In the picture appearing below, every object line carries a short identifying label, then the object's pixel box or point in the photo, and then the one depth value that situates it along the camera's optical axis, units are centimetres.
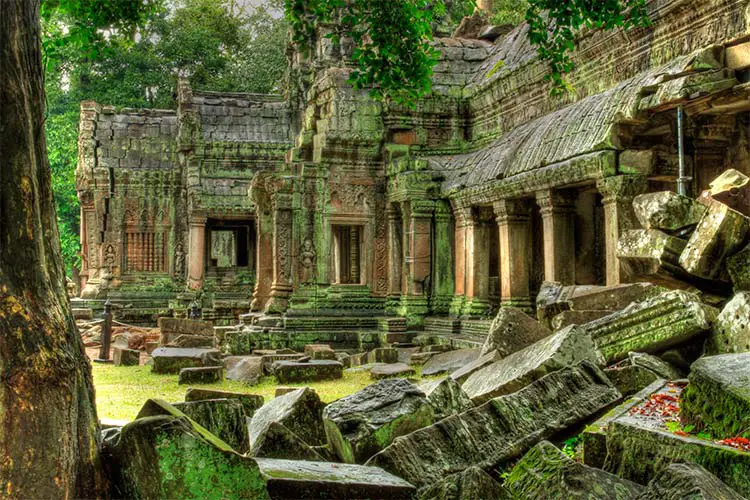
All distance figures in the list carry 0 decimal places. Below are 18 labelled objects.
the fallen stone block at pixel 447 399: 504
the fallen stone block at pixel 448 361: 1023
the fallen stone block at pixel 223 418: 439
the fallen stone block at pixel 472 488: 336
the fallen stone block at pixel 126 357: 1317
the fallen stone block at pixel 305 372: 1047
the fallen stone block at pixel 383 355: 1205
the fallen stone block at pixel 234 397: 600
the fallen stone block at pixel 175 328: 1486
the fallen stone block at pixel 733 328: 516
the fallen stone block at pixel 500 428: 405
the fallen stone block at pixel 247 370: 1062
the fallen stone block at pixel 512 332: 808
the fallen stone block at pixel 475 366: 730
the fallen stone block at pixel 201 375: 1038
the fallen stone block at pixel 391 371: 1033
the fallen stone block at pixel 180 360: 1150
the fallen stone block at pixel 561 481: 320
